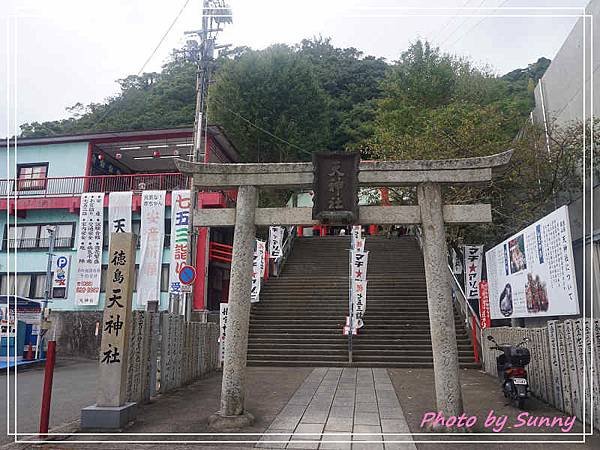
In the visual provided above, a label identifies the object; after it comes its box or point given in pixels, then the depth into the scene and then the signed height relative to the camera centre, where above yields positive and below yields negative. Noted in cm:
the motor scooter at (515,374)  751 -158
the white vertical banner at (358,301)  1419 -68
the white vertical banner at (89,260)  1894 +66
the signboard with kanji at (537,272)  770 +16
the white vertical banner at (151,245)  1839 +129
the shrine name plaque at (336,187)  702 +140
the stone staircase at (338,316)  1403 -132
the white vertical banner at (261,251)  1727 +101
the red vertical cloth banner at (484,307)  1317 -78
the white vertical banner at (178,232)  1723 +175
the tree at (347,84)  3734 +1790
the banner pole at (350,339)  1373 -183
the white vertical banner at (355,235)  1515 +145
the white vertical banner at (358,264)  1455 +47
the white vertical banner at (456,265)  1638 +53
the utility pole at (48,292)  1673 -65
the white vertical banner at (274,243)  1900 +143
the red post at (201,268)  1938 +39
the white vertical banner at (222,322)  1357 -132
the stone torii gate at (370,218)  656 +94
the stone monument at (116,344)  648 -101
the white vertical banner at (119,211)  1911 +271
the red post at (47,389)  605 -148
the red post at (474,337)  1341 -169
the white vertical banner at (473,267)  1441 +41
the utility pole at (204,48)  1509 +776
